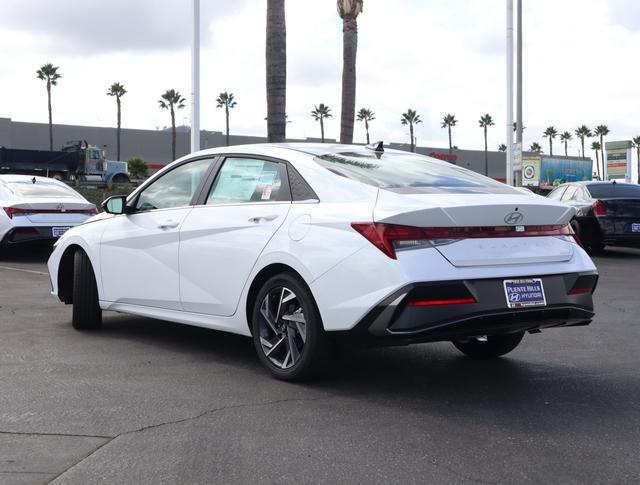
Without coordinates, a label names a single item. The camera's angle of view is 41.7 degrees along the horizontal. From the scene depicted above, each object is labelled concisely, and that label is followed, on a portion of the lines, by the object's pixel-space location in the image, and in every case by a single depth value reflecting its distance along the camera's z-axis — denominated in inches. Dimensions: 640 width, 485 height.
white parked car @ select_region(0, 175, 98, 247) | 544.1
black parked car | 632.4
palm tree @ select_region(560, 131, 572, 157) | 4743.6
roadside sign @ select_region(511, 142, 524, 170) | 1082.7
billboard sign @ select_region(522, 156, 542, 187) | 2477.9
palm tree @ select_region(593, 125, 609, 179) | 4736.7
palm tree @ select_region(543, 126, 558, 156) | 4665.4
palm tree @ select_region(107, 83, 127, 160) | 3061.0
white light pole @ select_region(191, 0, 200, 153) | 766.5
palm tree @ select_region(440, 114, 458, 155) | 4057.6
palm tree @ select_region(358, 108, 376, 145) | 3905.0
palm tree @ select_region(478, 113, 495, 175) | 4073.3
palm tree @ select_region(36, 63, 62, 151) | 2979.8
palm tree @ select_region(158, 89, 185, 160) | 3144.7
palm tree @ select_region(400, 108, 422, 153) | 3860.7
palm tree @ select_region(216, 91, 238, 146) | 3425.2
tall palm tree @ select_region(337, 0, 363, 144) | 781.3
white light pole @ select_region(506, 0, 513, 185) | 1072.2
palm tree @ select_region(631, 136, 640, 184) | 4756.4
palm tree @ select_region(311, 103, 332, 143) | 3678.6
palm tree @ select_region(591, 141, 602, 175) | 4837.6
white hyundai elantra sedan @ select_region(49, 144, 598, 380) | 188.7
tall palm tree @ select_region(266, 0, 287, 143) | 658.8
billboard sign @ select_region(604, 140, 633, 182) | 2784.9
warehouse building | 2802.7
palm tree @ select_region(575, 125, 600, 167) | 4756.4
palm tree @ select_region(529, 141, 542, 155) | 4670.3
